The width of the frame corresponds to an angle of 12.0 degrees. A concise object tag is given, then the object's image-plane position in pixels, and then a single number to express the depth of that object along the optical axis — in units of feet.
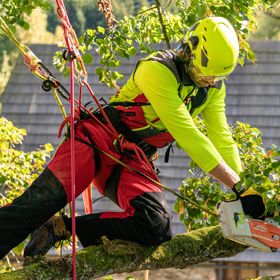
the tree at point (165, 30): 31.10
